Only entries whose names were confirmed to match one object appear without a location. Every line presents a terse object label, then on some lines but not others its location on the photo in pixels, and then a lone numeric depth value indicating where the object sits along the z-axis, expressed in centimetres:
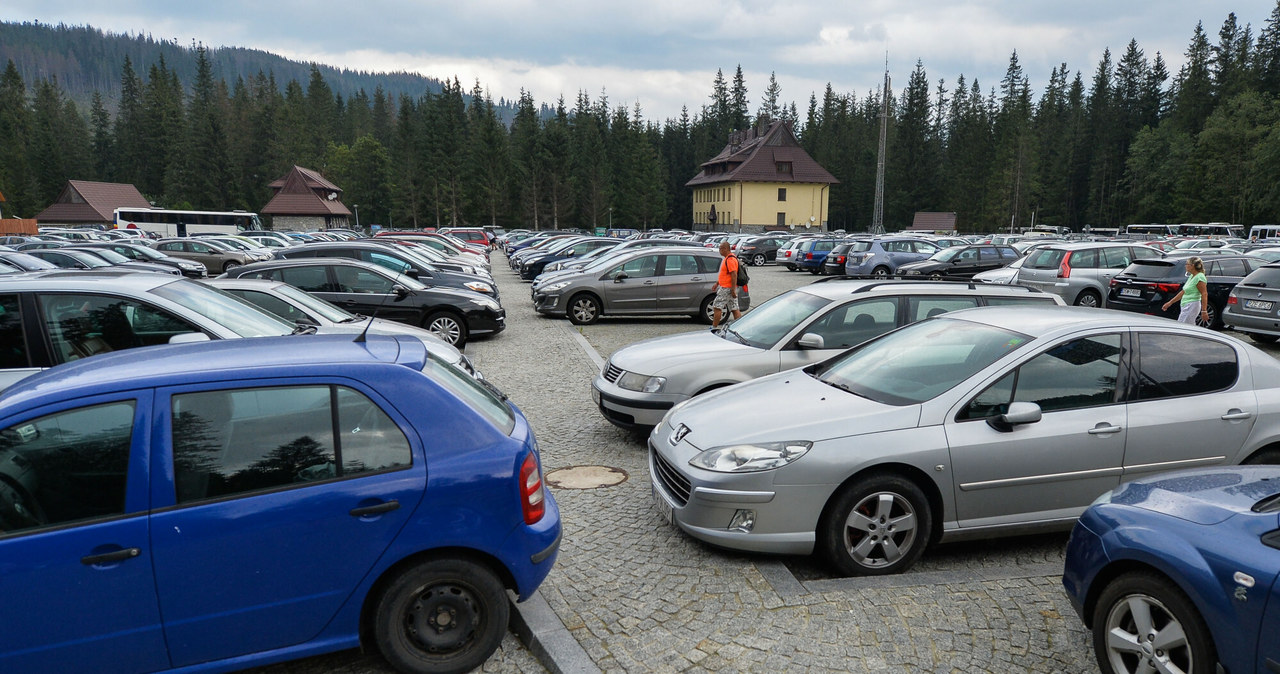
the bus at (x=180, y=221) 5641
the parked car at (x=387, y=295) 1195
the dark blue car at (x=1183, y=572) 260
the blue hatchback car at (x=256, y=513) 281
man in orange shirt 1330
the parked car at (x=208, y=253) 2803
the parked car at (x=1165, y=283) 1493
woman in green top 1201
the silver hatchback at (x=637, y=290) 1603
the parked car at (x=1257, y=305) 1236
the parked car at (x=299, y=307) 828
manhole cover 600
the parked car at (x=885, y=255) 2594
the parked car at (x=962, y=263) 2305
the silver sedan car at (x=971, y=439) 426
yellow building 8281
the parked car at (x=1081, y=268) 1694
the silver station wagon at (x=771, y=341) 671
